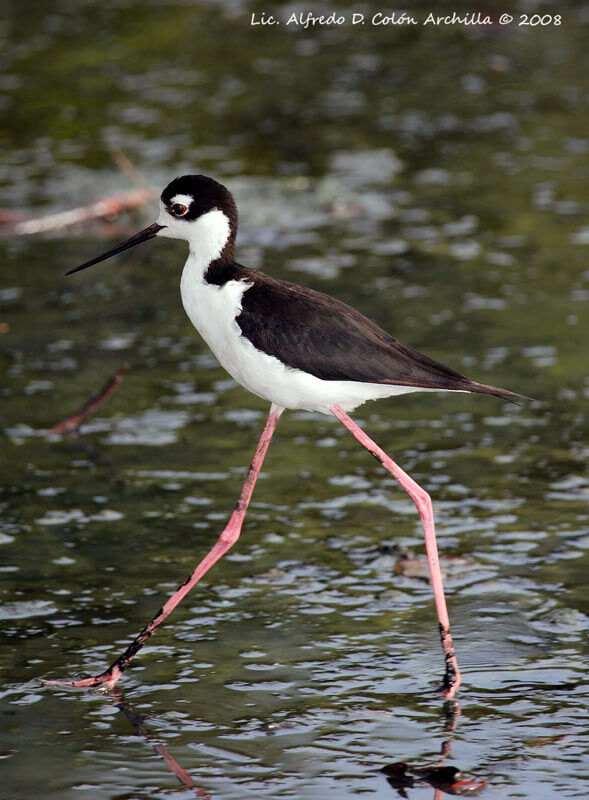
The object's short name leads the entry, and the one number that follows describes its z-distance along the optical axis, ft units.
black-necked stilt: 35.14
